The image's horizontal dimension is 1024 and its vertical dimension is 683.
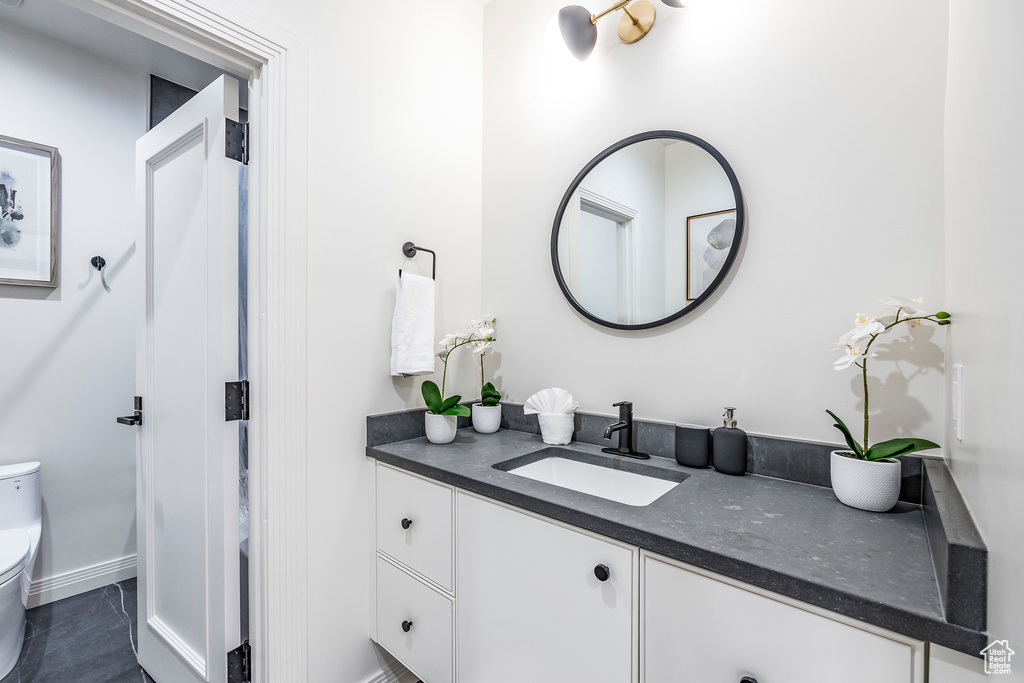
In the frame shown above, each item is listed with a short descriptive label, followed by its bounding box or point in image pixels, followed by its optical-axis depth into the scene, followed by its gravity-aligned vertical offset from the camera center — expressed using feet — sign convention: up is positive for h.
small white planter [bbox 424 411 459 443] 5.02 -0.97
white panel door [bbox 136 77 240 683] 4.32 -0.54
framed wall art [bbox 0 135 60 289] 6.43 +1.80
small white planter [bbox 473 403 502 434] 5.64 -0.97
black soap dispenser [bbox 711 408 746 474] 3.91 -0.93
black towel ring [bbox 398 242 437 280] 5.25 +1.04
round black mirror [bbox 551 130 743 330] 4.30 +1.13
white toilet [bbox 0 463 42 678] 5.09 -2.47
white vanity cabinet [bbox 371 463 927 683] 2.29 -1.74
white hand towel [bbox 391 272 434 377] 4.97 +0.12
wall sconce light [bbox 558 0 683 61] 4.73 +3.37
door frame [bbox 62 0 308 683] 4.24 +0.03
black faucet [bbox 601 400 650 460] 4.57 -0.92
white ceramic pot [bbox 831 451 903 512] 3.05 -0.96
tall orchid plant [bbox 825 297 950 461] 3.08 +0.03
